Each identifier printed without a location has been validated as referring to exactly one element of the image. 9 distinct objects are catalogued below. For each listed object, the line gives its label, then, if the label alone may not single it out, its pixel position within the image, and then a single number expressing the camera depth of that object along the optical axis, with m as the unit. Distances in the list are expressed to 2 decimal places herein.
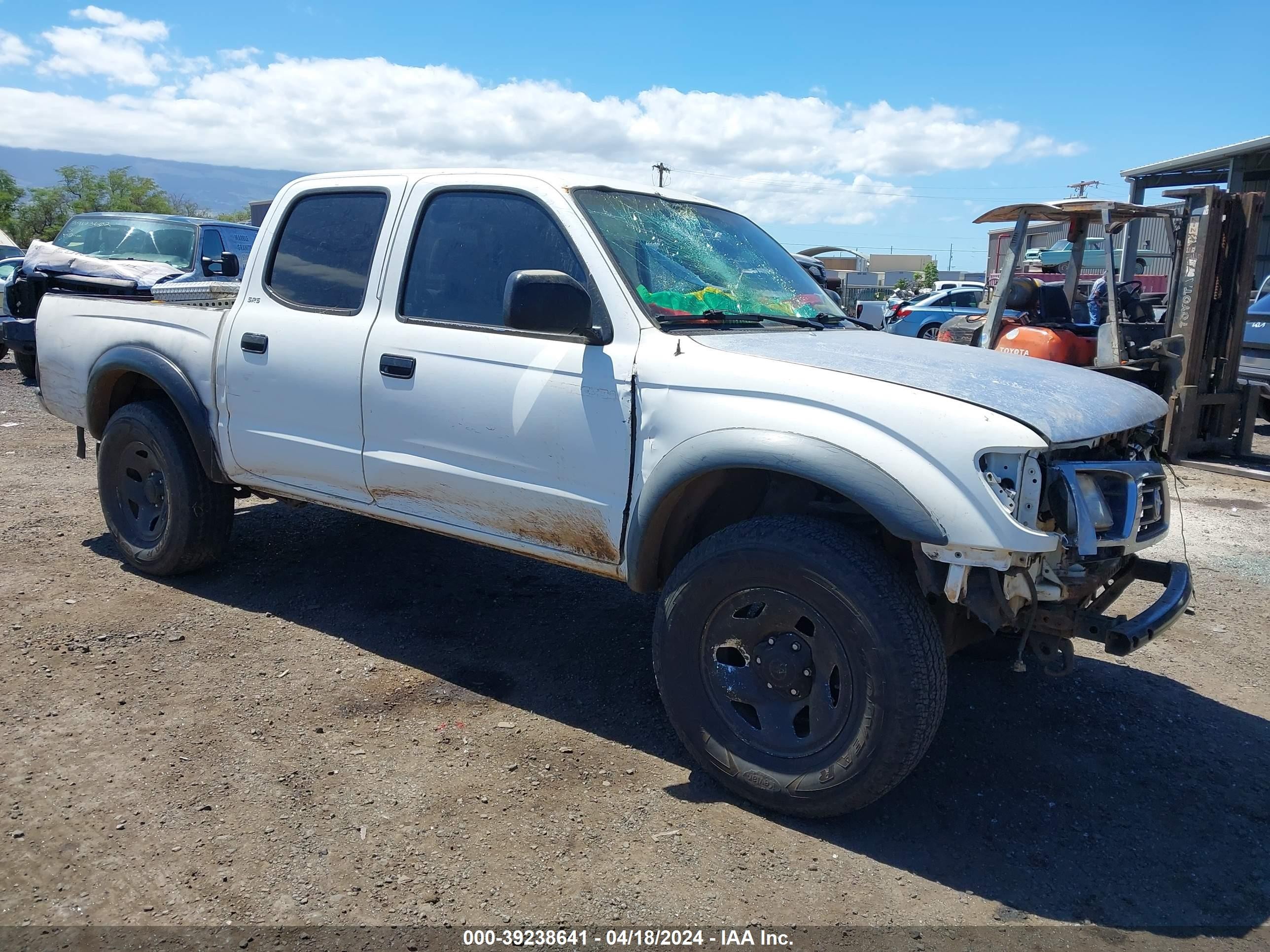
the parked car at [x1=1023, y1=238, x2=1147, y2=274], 14.97
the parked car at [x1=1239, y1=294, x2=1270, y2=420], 9.91
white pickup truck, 2.80
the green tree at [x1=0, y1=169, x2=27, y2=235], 43.72
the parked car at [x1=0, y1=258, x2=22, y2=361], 14.27
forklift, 8.77
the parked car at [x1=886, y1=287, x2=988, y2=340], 21.52
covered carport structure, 19.30
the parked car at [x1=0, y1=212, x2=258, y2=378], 7.94
